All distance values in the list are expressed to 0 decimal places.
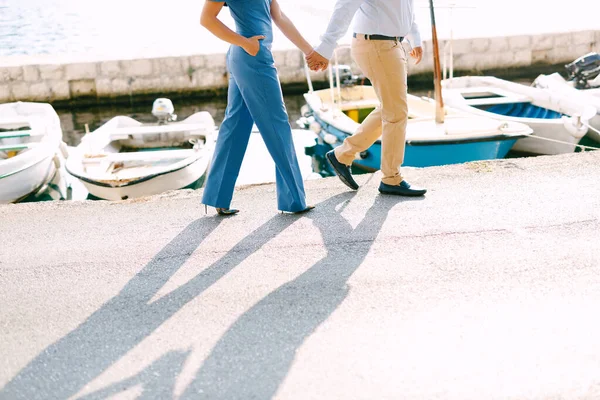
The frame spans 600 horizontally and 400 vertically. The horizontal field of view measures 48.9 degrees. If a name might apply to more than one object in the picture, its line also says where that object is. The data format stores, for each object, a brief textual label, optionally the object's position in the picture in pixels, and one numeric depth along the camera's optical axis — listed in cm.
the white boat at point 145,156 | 791
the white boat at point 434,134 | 816
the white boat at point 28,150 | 846
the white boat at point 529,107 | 927
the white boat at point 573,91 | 1009
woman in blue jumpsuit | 408
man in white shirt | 434
